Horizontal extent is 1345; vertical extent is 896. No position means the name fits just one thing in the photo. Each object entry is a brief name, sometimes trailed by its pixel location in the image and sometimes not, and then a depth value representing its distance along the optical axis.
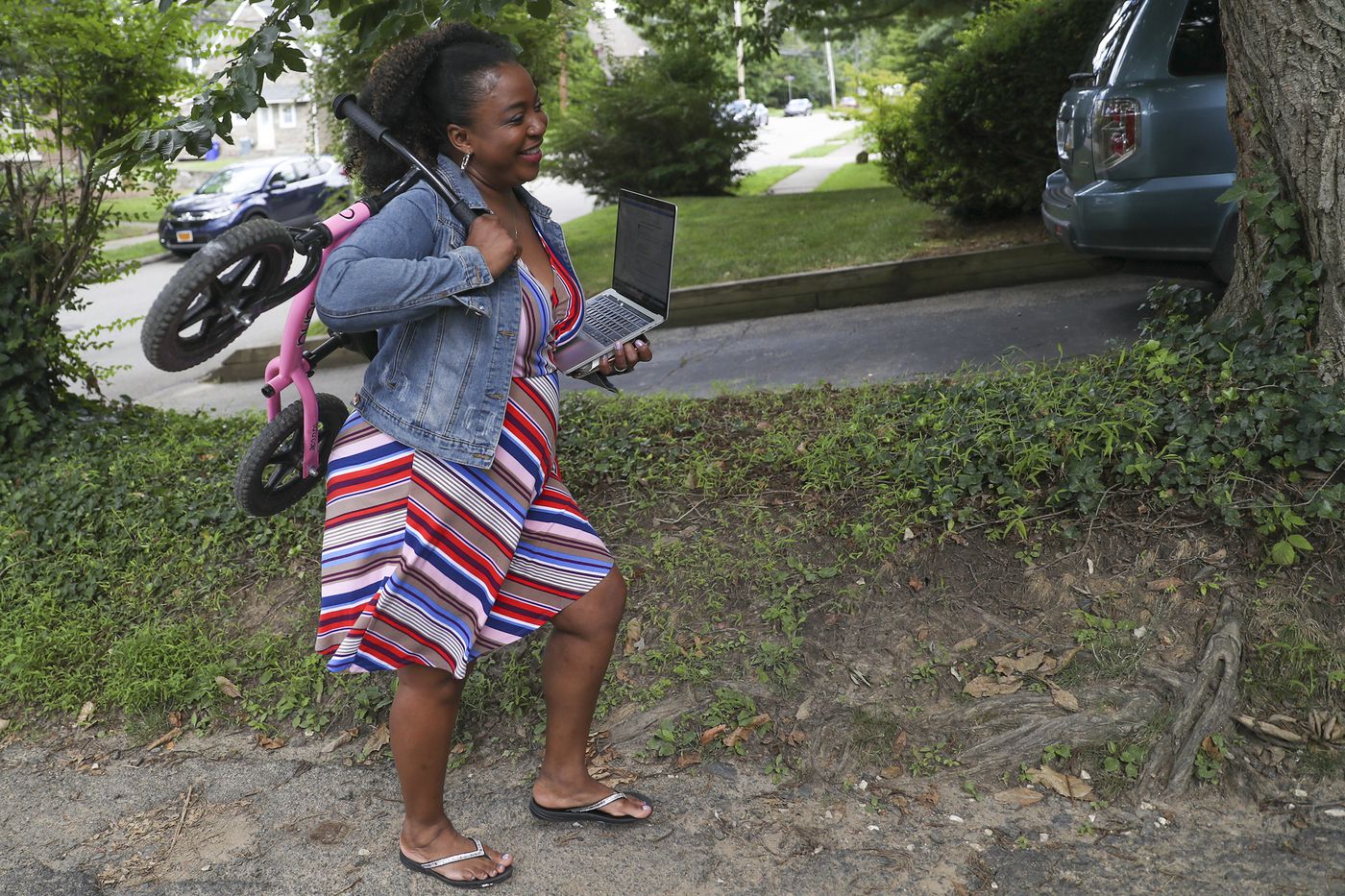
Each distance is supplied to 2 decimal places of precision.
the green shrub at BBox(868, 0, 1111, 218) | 9.07
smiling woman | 2.70
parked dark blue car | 18.81
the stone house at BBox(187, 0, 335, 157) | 49.56
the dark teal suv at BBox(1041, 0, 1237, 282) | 5.77
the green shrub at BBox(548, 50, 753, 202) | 15.19
